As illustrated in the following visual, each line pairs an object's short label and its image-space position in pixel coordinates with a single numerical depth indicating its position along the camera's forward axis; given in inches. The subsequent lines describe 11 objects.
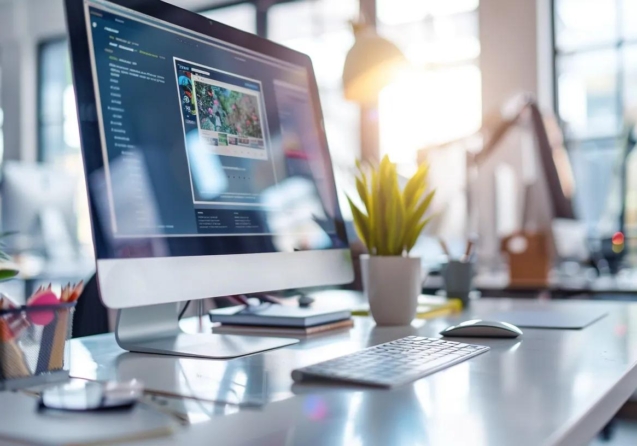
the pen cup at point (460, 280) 60.9
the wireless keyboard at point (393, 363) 25.8
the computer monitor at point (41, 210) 231.0
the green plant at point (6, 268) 28.4
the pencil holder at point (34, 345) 26.0
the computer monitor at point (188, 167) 31.1
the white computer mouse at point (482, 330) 38.5
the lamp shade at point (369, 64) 76.8
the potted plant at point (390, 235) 45.6
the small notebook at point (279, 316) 42.9
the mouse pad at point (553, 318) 44.5
